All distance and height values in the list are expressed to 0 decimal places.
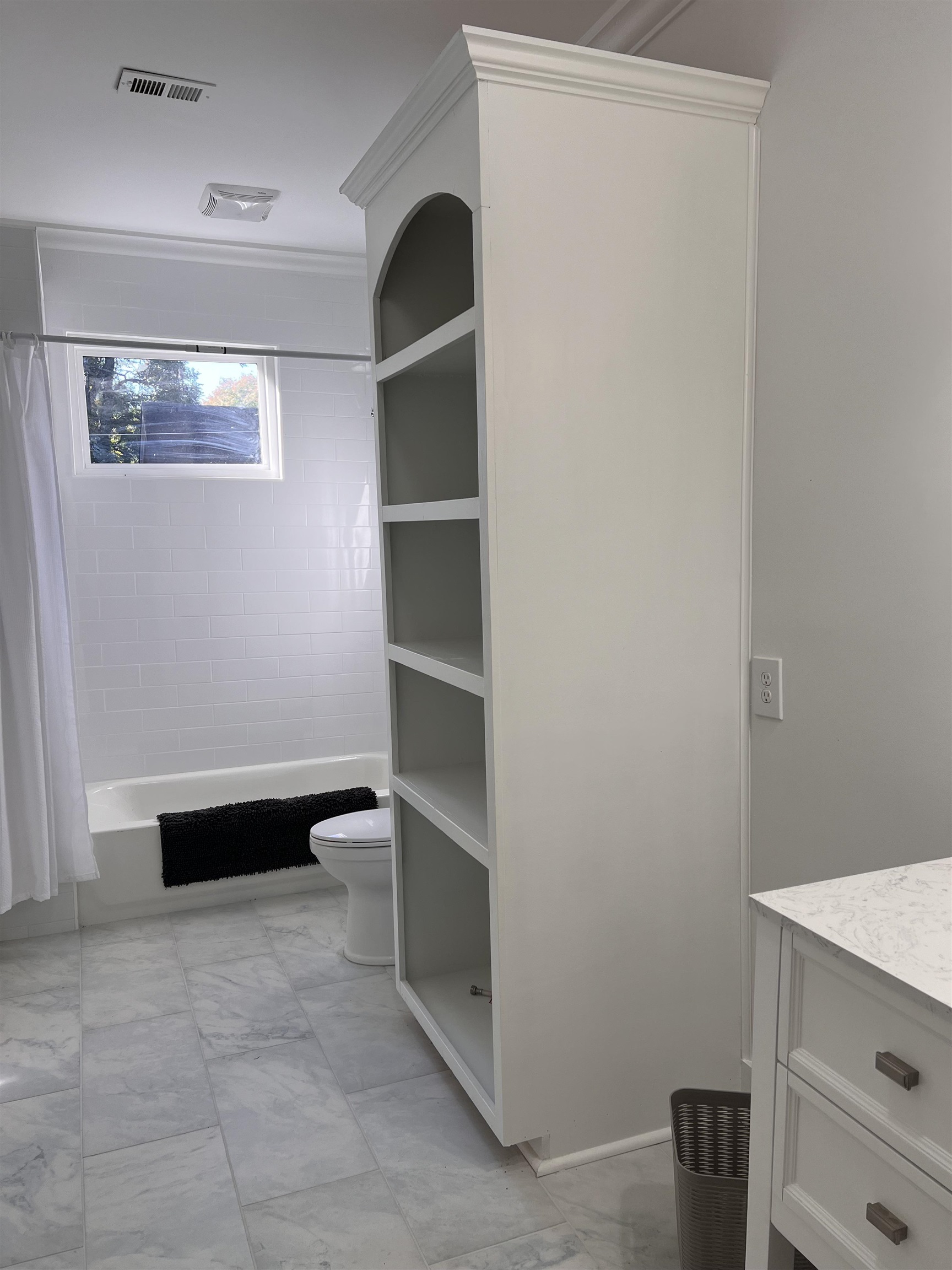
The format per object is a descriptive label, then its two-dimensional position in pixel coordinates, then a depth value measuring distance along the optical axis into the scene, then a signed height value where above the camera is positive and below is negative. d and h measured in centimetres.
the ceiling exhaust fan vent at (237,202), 337 +120
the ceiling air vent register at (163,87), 253 +120
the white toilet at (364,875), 301 -109
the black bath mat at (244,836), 355 -114
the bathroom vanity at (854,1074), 103 -65
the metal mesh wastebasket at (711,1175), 160 -115
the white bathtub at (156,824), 349 -114
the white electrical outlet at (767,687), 198 -34
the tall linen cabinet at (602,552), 181 -5
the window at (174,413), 407 +54
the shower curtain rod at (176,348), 325 +68
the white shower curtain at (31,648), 317 -36
